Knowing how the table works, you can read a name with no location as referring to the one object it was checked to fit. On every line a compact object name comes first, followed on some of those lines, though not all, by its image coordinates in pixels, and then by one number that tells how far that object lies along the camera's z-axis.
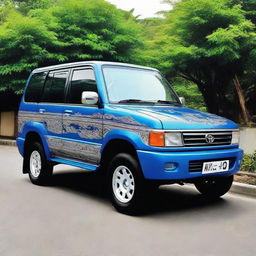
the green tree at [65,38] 15.70
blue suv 5.27
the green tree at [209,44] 10.73
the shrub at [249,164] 8.59
